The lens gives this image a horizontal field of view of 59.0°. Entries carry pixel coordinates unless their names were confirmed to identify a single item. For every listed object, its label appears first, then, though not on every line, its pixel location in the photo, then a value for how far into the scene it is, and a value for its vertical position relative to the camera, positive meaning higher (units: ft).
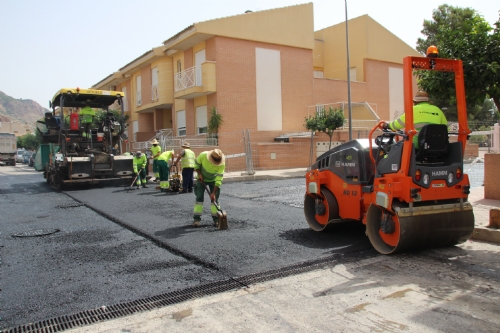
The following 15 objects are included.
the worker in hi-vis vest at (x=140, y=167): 46.19 -1.10
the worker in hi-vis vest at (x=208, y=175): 24.27 -1.15
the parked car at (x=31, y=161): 117.17 -0.30
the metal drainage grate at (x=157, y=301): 11.62 -4.31
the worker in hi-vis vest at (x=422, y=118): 17.20 +1.20
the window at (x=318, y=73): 97.85 +17.31
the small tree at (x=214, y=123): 69.26 +4.94
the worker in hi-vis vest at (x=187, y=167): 39.69 -1.08
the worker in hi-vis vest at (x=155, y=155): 44.92 +0.12
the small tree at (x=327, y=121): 64.80 +4.39
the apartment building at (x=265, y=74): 71.36 +14.50
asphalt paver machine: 45.65 +1.89
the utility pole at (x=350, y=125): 59.62 +3.51
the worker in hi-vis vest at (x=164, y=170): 42.70 -1.36
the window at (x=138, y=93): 96.59 +14.05
